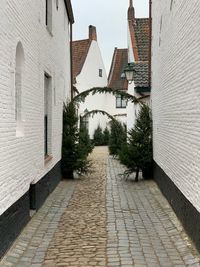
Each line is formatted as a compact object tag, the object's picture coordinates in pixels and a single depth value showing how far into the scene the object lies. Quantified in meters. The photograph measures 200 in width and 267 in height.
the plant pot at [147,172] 9.13
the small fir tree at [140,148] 9.04
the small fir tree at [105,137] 24.33
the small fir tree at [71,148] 9.43
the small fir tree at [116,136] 14.16
